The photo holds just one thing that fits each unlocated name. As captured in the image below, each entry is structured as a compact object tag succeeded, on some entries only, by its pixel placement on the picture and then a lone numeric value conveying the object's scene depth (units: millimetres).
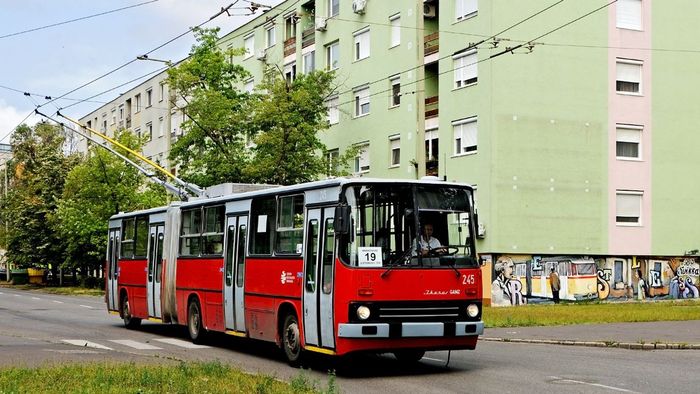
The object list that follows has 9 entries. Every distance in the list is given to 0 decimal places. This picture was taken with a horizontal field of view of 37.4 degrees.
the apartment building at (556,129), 39094
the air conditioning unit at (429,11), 43375
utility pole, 42906
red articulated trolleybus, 13906
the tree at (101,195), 58281
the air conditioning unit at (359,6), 46969
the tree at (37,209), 69625
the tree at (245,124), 44219
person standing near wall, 39656
